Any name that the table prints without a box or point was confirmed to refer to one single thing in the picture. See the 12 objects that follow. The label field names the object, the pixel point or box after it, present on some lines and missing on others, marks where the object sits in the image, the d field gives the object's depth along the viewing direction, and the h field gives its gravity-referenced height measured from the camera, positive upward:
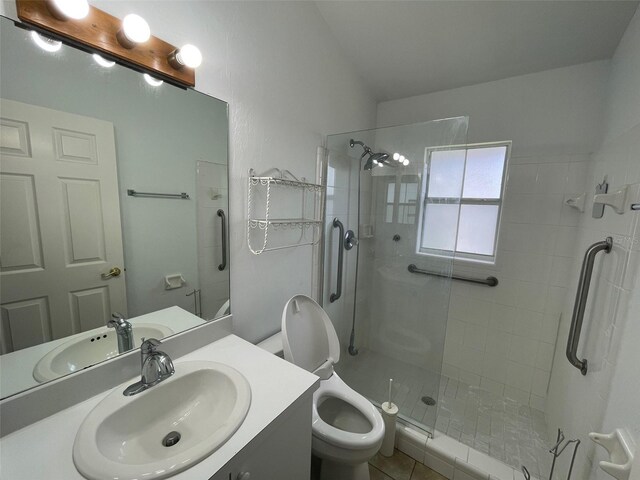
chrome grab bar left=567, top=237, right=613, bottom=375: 1.13 -0.37
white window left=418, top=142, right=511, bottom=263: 1.74 +0.12
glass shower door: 1.80 -0.39
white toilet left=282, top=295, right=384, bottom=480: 1.11 -0.99
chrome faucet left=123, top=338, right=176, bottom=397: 0.83 -0.54
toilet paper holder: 0.66 -0.65
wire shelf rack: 1.29 +0.01
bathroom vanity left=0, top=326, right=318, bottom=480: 0.58 -0.61
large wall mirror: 0.67 +0.00
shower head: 1.94 +0.44
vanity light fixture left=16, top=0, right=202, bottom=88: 0.66 +0.51
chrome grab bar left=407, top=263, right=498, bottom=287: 1.87 -0.51
